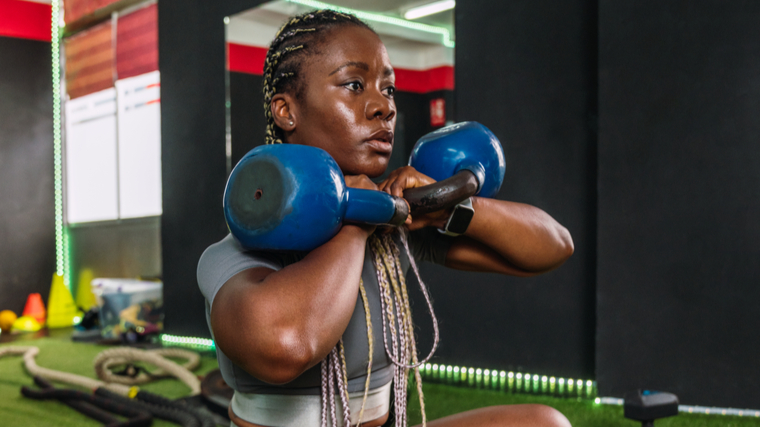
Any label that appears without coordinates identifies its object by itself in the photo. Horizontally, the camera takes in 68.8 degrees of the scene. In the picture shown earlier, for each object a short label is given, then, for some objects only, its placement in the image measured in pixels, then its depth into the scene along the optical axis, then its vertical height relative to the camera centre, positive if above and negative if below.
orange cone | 4.89 -0.95
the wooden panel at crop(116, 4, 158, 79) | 4.74 +1.39
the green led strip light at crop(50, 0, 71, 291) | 5.32 +0.49
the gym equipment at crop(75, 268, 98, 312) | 5.27 -0.85
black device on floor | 1.56 -0.58
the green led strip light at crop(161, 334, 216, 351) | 3.72 -0.97
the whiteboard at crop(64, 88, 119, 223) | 5.13 +0.42
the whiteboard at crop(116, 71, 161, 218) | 4.75 +0.49
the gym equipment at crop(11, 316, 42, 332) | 4.68 -1.04
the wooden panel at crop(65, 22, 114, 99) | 5.11 +1.33
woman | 0.78 -0.10
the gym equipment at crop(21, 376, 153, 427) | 2.27 -0.91
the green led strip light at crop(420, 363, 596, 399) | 2.43 -0.83
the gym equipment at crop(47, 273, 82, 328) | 4.86 -0.93
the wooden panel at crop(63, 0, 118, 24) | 5.04 +1.80
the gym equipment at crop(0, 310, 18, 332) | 4.74 -1.02
